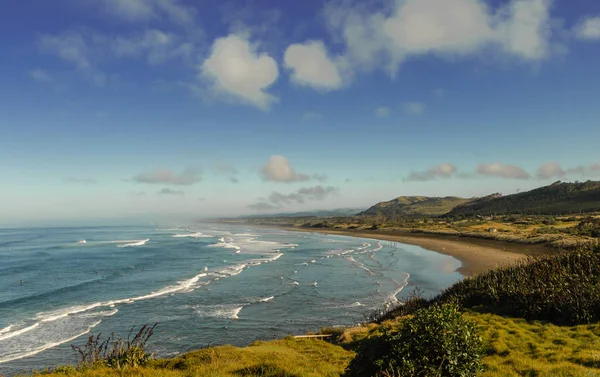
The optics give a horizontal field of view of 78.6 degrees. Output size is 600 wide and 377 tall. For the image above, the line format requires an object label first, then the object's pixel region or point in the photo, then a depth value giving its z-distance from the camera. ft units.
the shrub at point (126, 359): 43.97
